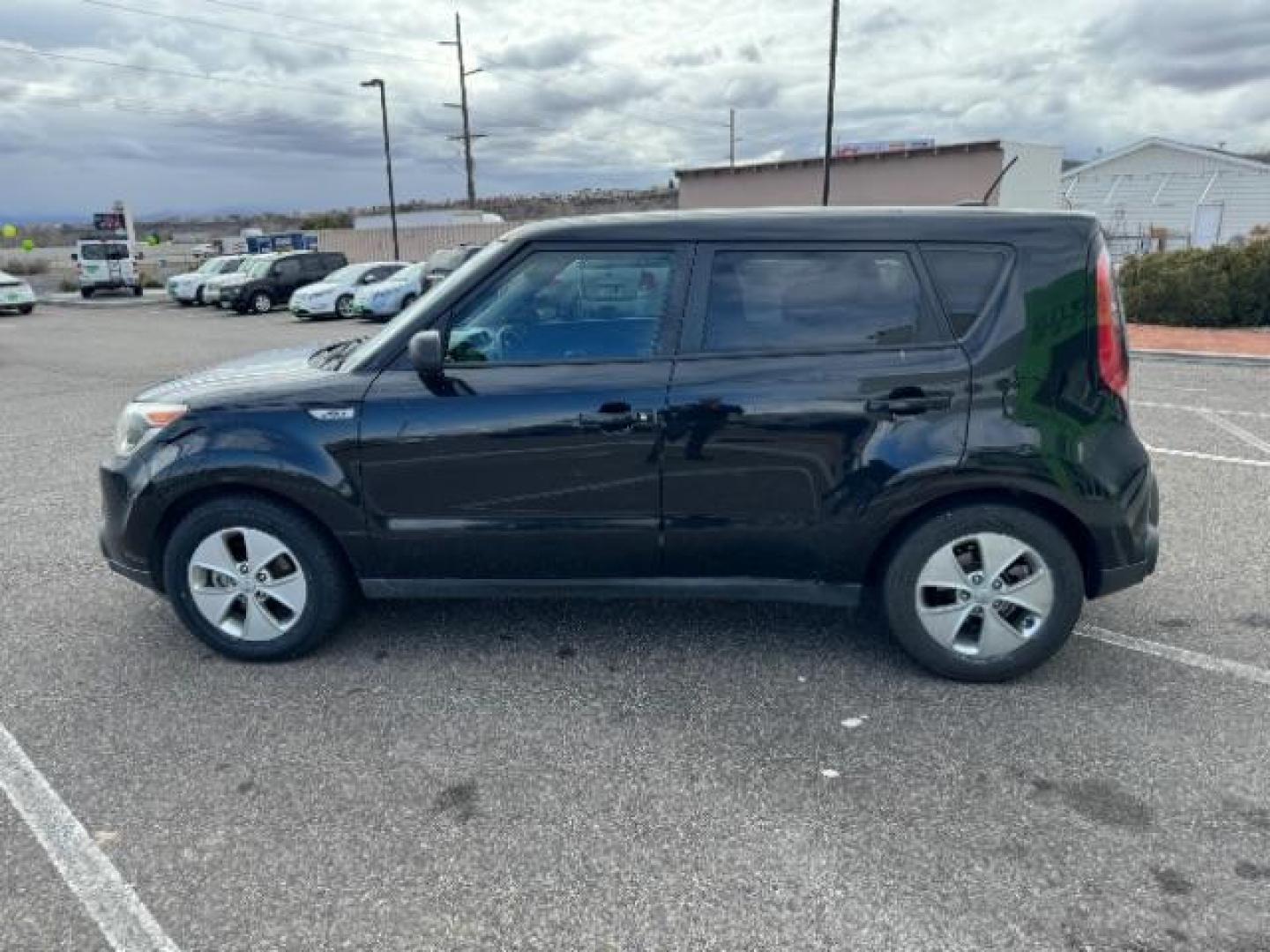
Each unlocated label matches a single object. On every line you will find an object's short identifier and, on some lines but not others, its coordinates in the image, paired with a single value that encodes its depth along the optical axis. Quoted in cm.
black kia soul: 321
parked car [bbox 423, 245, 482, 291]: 1927
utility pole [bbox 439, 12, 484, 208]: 3934
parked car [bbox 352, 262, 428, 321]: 2094
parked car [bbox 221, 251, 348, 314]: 2619
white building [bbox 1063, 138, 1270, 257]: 3266
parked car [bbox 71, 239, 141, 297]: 3400
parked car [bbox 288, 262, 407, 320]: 2208
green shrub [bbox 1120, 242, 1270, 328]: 1383
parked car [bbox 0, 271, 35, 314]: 2680
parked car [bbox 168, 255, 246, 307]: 2927
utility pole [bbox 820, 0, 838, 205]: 2402
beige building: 2975
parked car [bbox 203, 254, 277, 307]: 2642
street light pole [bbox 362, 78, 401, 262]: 3426
